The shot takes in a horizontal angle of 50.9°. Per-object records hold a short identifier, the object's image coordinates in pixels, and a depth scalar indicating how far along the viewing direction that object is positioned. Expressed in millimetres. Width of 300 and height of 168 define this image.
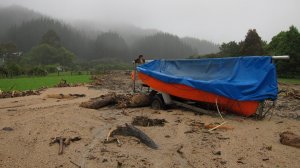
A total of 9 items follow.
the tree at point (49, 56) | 117375
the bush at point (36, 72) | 53575
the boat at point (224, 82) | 9188
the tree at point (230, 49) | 61509
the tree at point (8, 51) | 108188
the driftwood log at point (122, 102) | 11883
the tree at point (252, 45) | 53103
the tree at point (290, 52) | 43688
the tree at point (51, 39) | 137000
